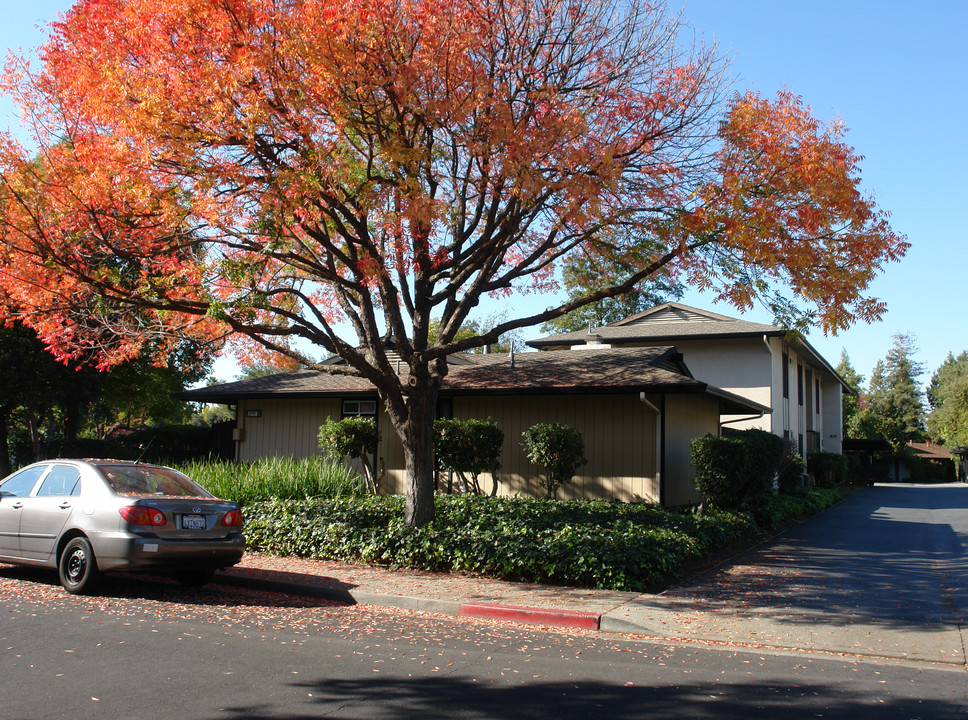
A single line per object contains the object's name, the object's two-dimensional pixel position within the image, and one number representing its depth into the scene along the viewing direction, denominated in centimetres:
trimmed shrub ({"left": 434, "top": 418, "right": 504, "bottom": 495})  1586
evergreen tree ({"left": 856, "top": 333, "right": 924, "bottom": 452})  8038
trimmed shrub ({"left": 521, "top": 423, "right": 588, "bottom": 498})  1532
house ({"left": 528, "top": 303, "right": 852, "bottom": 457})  2520
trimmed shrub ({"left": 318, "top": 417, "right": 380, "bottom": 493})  1705
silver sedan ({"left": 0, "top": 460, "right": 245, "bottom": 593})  852
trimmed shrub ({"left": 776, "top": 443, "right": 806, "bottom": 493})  2347
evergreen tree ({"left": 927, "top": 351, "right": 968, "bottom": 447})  5931
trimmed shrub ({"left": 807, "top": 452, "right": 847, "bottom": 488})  3188
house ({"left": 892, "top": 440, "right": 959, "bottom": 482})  5678
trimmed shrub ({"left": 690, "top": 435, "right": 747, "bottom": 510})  1494
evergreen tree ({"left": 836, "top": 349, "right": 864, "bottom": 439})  7048
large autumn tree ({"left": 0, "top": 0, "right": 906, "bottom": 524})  961
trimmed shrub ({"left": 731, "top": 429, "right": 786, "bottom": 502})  1598
